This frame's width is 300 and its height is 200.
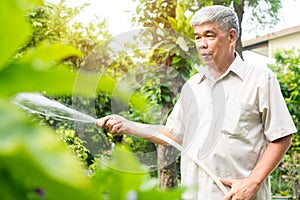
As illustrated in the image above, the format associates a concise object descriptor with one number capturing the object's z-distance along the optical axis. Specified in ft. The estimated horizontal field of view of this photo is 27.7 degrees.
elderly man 7.13
